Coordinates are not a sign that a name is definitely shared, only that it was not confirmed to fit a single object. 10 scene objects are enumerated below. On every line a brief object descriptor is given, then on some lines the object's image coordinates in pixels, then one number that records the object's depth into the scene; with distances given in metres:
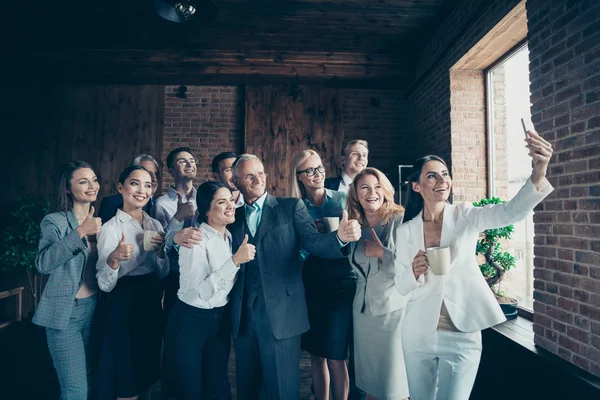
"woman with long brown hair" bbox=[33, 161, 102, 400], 1.86
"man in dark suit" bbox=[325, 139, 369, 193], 2.90
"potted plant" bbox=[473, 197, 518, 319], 2.64
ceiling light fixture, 2.69
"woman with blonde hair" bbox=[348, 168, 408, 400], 1.85
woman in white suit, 1.59
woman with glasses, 2.14
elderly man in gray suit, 1.77
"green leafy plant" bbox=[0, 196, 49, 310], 4.38
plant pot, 2.76
